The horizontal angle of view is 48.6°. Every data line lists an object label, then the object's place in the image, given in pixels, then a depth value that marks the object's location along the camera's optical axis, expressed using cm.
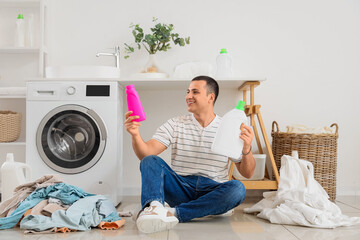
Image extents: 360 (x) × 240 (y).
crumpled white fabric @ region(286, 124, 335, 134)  293
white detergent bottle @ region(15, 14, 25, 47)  332
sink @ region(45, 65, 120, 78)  289
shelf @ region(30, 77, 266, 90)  283
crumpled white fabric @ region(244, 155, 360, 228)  207
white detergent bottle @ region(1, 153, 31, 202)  242
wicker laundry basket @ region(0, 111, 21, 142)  303
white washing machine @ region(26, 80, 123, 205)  276
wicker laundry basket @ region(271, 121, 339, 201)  290
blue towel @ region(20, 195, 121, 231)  194
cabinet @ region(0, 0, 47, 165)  337
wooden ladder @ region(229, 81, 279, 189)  280
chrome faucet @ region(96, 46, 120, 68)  317
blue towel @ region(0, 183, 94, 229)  201
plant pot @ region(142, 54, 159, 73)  308
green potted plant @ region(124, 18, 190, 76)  312
